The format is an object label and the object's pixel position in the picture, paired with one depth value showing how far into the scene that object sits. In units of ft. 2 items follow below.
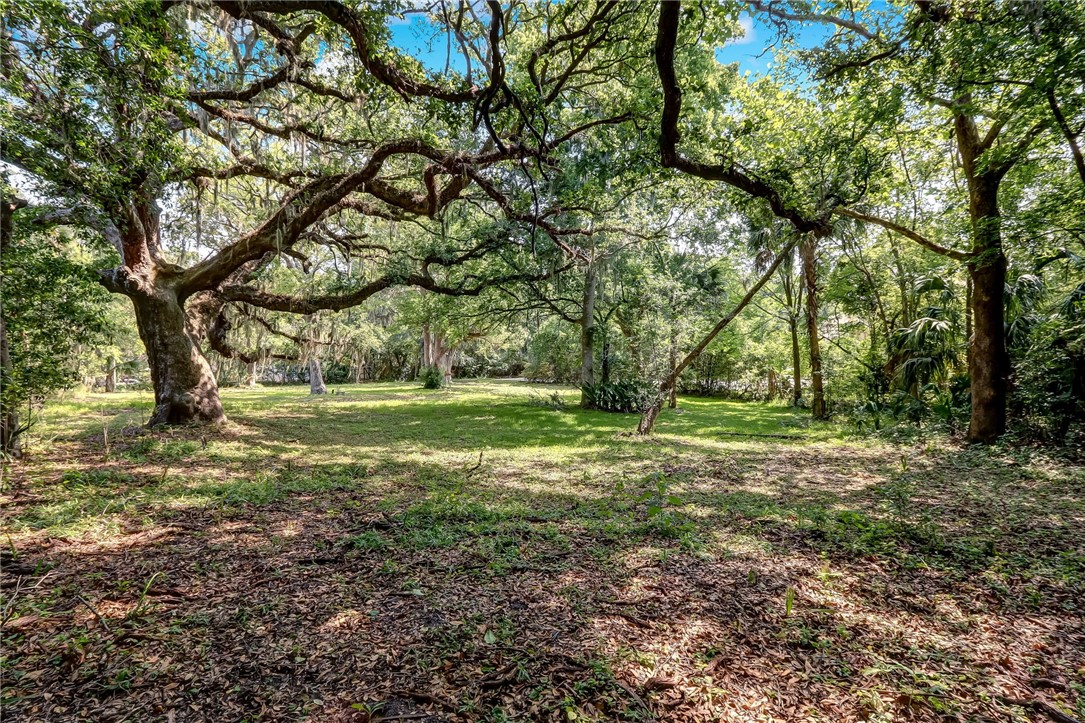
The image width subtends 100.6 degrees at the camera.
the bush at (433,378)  79.25
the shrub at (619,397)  48.73
